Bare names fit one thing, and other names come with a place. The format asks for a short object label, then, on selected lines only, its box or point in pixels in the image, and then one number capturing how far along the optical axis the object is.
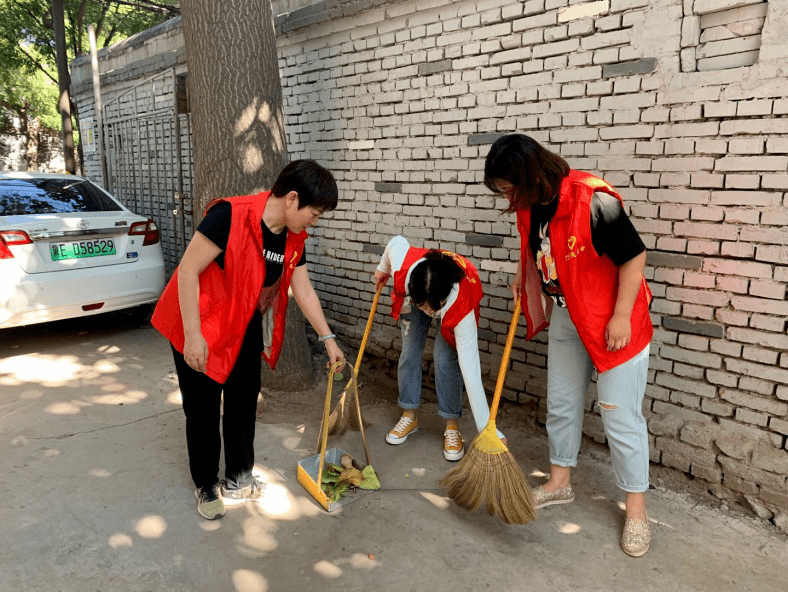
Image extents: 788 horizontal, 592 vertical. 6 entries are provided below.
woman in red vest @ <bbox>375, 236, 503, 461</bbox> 3.13
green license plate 4.93
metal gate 7.00
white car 4.73
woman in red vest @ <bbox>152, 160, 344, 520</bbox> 2.49
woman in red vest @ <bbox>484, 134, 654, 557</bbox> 2.42
